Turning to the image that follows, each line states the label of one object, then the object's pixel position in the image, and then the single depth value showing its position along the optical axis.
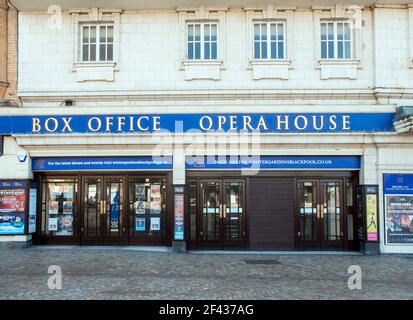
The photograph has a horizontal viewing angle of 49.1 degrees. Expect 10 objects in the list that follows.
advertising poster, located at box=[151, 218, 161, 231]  13.40
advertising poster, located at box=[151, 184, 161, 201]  13.43
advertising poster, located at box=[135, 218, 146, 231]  13.42
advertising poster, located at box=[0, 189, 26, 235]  13.12
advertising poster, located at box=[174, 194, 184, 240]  12.90
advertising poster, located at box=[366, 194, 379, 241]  12.60
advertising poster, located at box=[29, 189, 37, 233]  13.30
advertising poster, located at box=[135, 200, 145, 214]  13.44
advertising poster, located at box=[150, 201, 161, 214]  13.42
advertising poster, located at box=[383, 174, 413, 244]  12.64
